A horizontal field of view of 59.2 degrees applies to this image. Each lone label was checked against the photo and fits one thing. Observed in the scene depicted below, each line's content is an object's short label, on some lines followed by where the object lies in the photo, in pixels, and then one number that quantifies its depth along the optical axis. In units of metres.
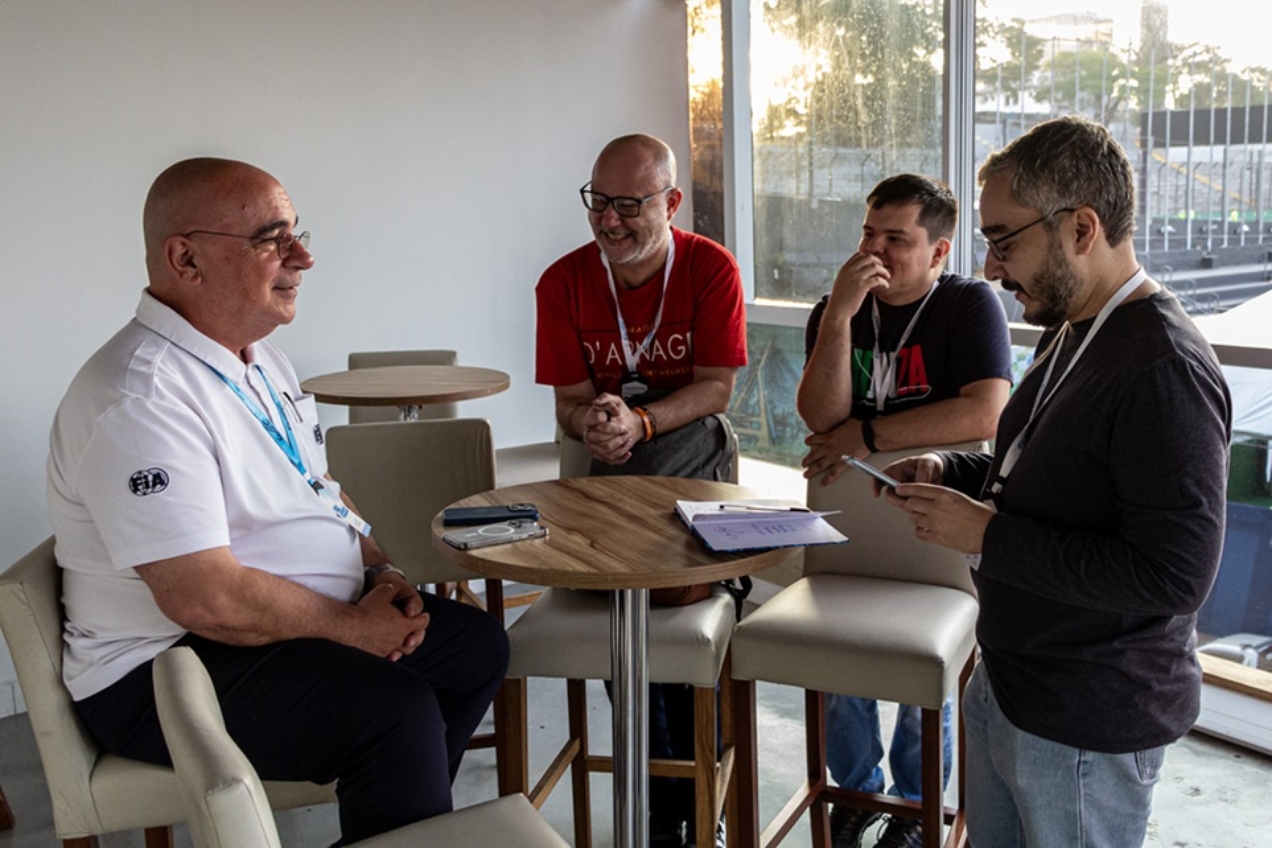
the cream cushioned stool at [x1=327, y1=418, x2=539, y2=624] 3.17
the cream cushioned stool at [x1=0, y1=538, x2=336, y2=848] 1.92
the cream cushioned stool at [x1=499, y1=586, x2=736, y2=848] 2.36
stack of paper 2.00
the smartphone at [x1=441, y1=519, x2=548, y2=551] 2.07
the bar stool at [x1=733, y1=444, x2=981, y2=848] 2.27
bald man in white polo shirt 1.87
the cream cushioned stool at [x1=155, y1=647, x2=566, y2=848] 1.07
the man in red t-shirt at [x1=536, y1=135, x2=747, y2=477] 2.89
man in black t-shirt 2.59
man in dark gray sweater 1.47
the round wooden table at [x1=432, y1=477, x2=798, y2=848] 1.92
